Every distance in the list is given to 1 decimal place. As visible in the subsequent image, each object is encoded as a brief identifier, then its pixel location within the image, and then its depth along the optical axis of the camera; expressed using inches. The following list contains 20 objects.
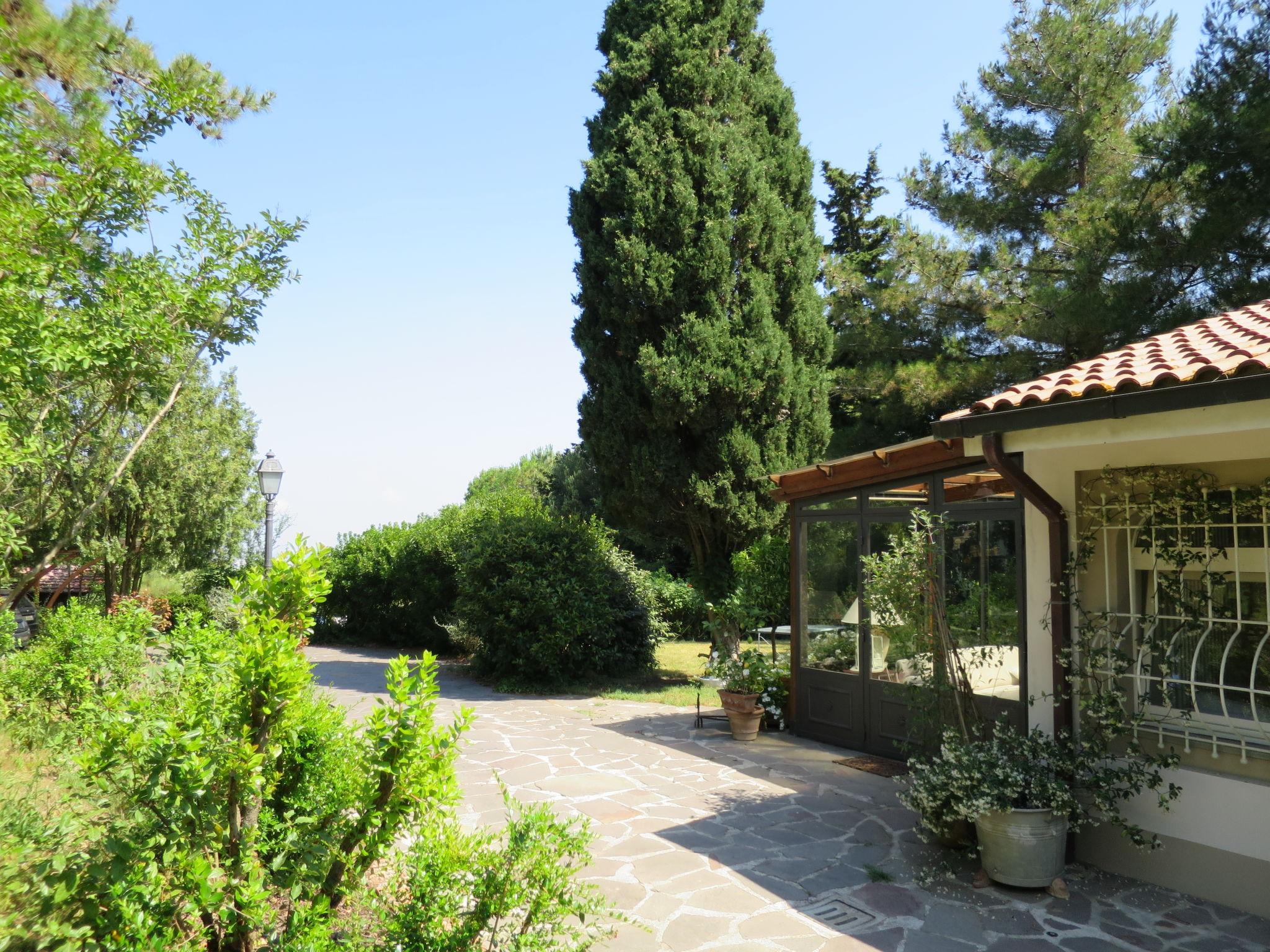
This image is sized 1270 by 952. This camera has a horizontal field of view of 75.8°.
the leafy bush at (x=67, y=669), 273.6
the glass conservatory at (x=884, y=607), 269.6
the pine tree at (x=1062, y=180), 485.1
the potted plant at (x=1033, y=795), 198.8
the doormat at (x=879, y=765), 311.6
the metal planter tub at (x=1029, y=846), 199.0
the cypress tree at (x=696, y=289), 526.0
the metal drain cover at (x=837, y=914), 184.4
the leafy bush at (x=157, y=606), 653.3
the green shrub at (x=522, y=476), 1375.5
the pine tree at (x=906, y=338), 591.5
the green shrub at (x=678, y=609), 746.8
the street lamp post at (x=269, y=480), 546.3
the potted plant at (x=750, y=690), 367.2
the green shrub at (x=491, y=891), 118.3
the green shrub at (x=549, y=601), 518.6
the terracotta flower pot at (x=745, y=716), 366.6
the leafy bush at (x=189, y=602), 744.3
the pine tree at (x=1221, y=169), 415.8
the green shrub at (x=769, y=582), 443.2
